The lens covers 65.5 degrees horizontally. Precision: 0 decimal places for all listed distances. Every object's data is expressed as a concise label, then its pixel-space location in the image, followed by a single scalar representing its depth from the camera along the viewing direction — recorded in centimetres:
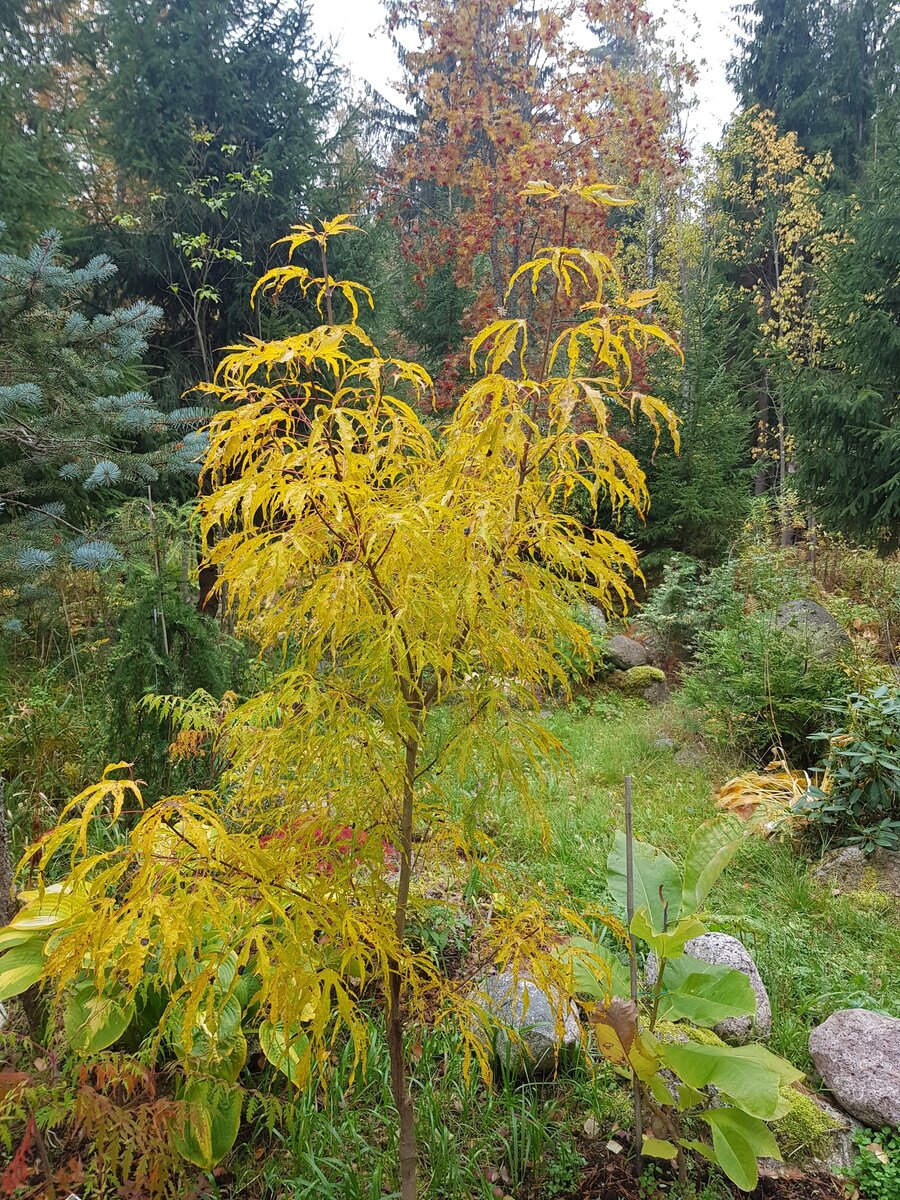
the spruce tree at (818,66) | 1306
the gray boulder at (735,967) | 215
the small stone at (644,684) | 629
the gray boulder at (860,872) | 303
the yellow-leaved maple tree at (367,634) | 104
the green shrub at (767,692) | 433
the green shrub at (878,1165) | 171
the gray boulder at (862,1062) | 187
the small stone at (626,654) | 660
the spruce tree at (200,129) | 612
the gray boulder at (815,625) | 473
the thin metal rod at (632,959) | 172
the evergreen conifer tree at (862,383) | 572
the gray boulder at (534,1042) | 203
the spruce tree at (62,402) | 295
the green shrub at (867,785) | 320
